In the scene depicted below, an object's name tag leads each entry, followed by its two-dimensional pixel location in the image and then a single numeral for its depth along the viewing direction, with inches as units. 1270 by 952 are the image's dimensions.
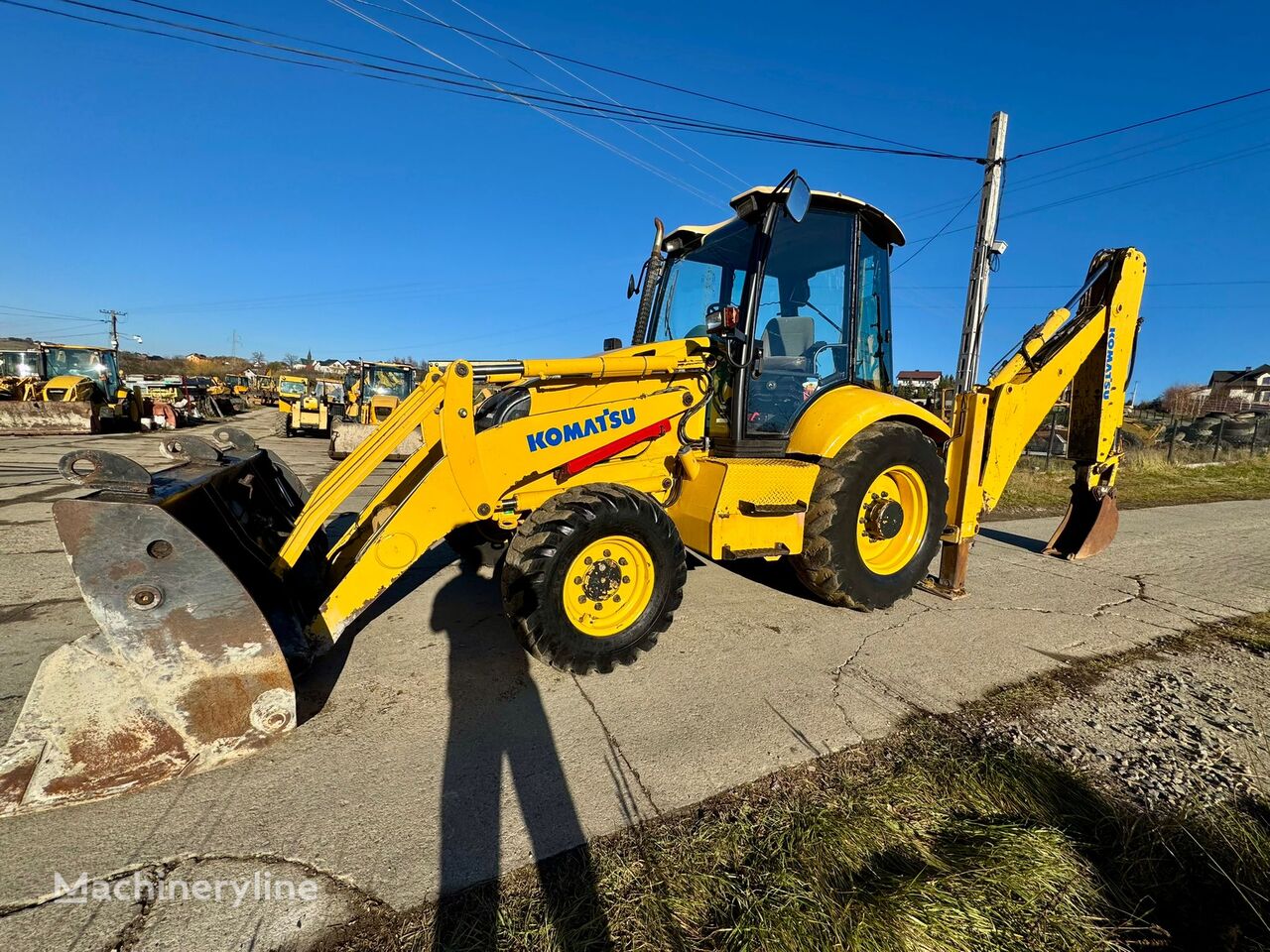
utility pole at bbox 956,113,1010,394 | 388.2
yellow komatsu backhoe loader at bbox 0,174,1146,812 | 86.9
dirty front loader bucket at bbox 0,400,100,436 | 601.0
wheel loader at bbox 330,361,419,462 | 510.0
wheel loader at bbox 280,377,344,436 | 807.1
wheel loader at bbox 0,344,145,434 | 609.3
